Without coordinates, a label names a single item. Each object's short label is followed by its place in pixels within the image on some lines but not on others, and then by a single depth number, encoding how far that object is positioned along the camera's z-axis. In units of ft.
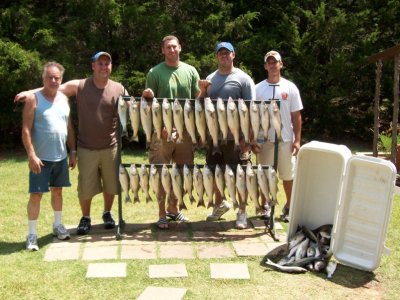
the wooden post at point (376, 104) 29.12
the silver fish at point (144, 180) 17.94
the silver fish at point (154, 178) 17.90
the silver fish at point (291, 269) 15.53
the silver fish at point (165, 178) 17.87
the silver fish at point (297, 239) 16.84
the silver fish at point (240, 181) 17.93
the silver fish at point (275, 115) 17.70
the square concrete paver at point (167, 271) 15.16
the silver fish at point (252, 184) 17.92
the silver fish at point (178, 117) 17.39
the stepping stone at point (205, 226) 19.61
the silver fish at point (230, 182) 17.95
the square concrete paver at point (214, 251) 16.81
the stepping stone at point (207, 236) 18.34
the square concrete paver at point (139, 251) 16.60
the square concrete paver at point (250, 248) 16.97
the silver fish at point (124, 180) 17.89
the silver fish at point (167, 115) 17.38
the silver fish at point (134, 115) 17.42
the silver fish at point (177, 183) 17.94
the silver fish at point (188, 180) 17.94
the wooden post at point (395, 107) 26.55
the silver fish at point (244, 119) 17.53
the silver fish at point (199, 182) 17.94
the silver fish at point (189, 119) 17.42
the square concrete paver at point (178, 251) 16.72
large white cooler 15.62
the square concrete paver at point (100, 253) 16.51
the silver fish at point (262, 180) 17.97
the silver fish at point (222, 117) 17.46
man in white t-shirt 19.62
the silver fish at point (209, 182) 17.94
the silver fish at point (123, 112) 17.44
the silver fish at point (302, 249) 16.28
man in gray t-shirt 18.51
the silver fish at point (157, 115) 17.44
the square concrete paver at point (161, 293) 13.69
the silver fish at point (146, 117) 17.48
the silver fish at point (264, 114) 17.66
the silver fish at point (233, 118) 17.43
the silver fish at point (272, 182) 17.99
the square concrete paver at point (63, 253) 16.47
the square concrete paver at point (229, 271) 15.19
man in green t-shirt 18.56
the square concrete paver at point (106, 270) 15.08
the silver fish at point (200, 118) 17.42
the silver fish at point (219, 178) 17.98
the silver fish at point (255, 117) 17.62
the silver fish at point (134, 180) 17.92
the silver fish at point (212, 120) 17.40
